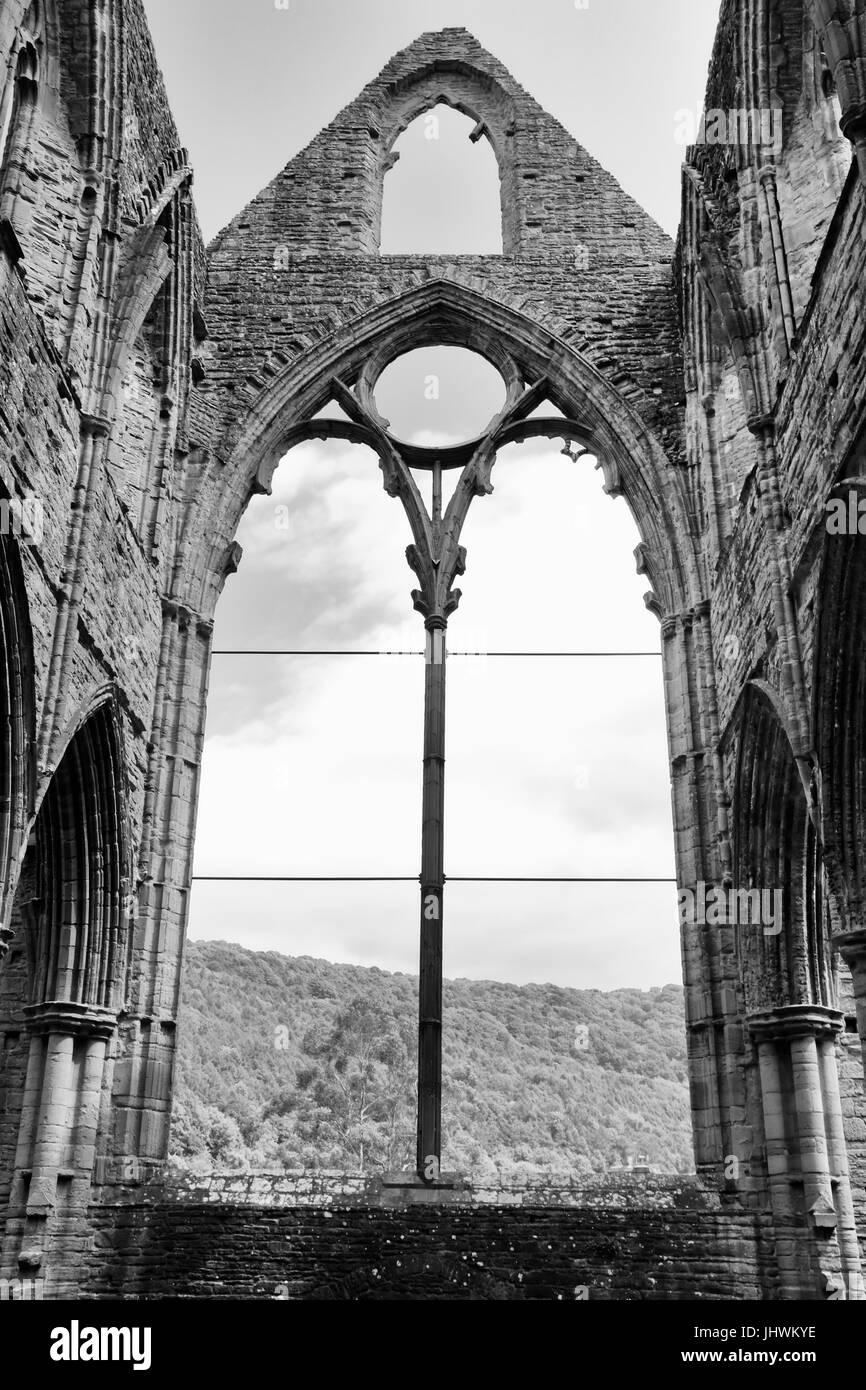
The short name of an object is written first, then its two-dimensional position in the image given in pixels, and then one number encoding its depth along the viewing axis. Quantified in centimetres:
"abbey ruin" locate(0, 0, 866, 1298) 679
